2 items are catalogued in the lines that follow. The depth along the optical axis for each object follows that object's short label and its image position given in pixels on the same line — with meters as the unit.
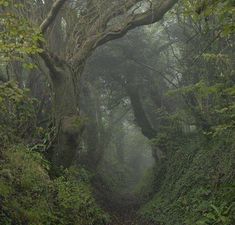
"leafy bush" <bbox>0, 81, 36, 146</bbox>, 11.01
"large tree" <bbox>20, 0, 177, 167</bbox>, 11.55
